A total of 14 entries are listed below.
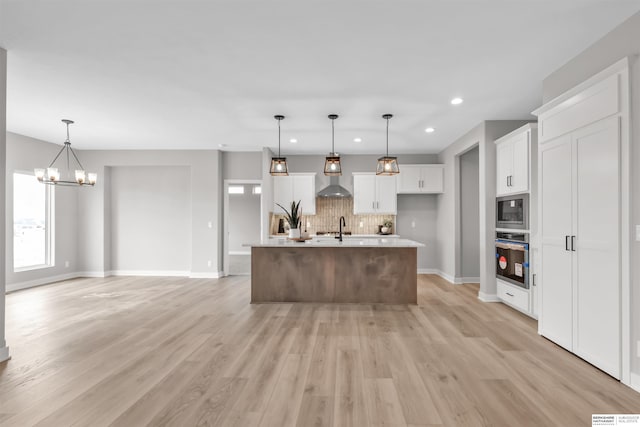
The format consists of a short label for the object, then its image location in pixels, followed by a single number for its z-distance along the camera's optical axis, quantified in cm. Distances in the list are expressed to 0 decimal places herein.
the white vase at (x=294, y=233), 542
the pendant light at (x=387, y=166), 496
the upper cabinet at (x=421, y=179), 741
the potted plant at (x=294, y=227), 543
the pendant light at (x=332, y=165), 503
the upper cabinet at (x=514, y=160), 438
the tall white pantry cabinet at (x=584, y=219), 263
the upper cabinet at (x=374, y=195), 762
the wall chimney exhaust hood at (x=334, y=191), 713
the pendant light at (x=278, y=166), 507
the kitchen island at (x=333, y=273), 514
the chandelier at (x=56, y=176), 507
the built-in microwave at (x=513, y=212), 444
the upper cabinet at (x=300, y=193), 761
